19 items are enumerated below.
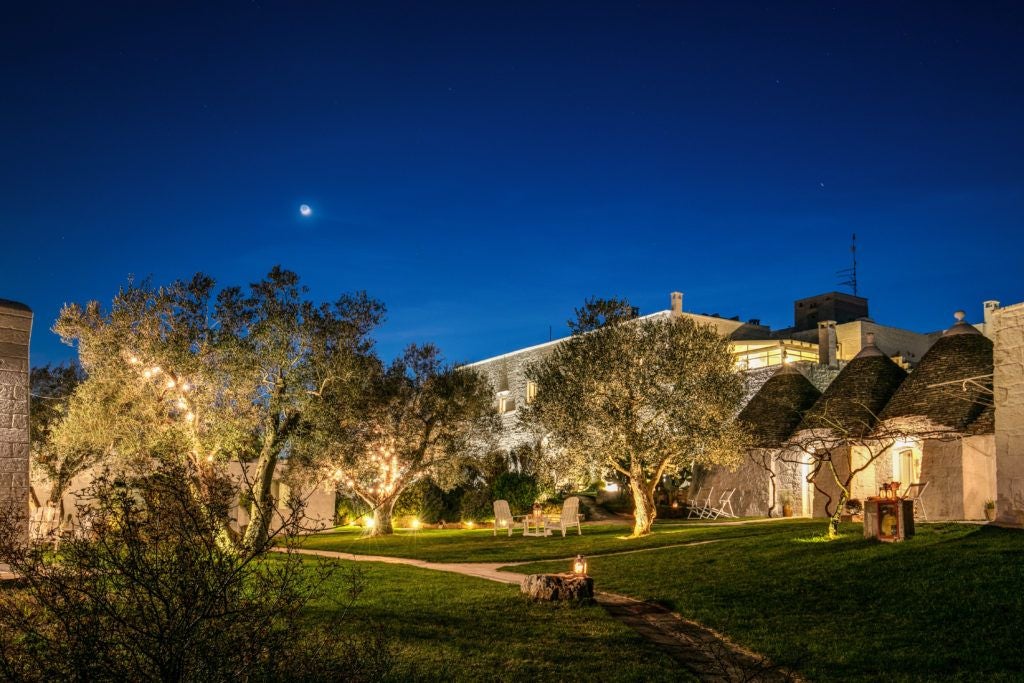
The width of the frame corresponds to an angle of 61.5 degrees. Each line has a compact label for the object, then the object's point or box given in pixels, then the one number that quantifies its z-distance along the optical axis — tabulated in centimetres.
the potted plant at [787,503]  2616
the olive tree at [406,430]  2486
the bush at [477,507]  3069
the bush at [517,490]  3061
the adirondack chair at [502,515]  2400
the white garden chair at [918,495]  2136
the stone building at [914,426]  2112
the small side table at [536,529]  2217
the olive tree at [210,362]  1689
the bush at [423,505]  3152
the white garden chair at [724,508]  2724
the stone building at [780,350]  3028
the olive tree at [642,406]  2172
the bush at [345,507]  3169
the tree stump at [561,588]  1127
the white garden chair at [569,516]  2259
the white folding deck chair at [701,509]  2763
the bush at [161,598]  489
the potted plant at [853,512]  1858
